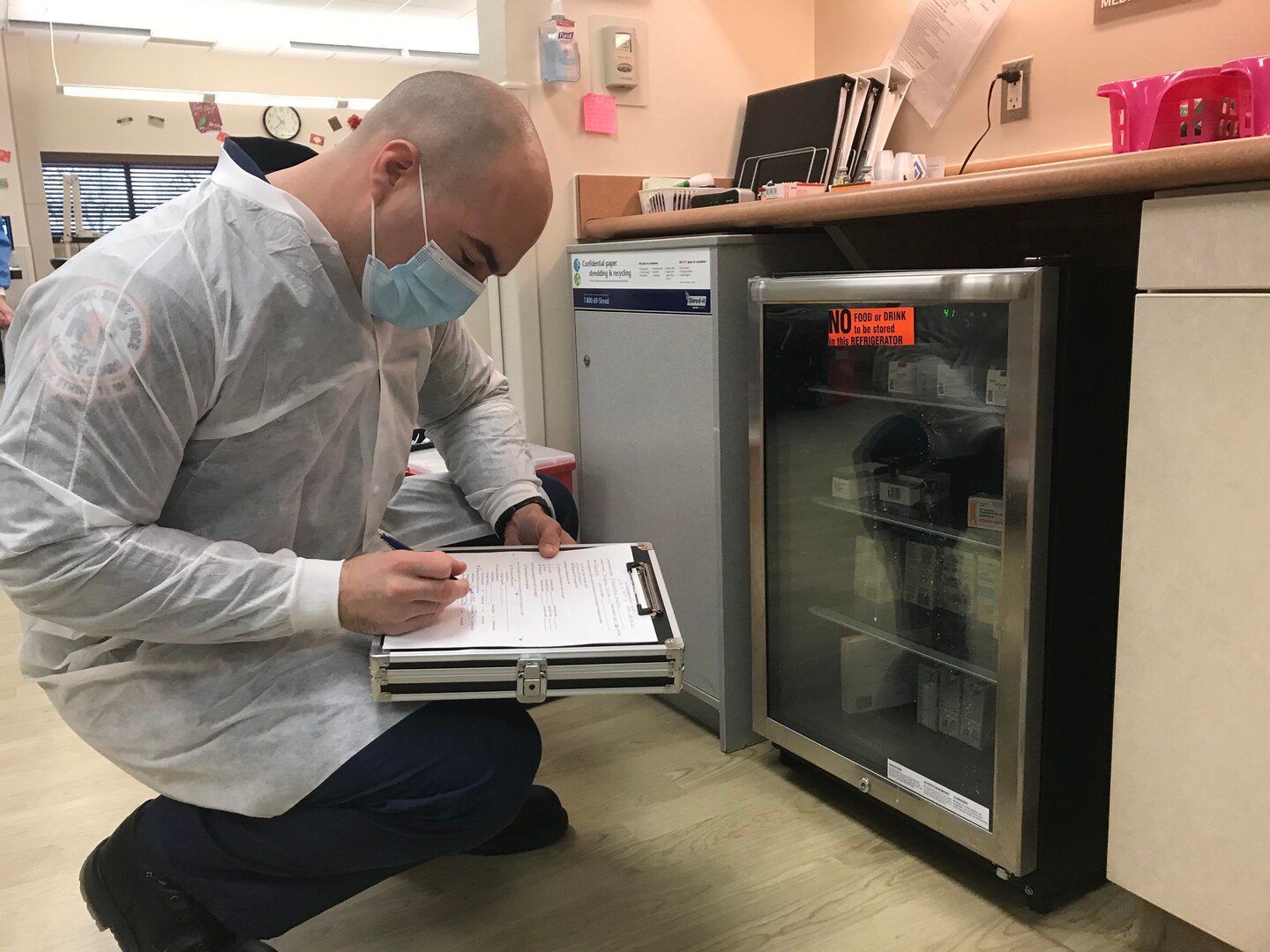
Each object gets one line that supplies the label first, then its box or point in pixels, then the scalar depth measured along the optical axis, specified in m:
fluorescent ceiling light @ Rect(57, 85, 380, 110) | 6.44
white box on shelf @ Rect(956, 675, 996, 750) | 1.39
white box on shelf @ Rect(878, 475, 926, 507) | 1.45
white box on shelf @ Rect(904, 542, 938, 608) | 1.48
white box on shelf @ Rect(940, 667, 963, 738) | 1.46
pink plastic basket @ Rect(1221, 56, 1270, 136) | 1.24
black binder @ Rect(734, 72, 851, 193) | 2.03
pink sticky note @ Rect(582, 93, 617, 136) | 2.05
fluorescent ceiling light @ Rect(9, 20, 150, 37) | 6.12
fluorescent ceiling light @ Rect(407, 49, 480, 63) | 7.34
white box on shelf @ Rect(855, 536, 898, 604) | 1.55
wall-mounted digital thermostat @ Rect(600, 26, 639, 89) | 2.03
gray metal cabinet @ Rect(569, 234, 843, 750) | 1.64
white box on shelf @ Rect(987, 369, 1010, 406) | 1.28
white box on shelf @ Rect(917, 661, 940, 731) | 1.50
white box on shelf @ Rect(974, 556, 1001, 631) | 1.35
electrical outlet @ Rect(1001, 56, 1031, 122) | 1.86
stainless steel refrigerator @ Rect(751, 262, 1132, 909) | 1.17
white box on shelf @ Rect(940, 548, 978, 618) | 1.40
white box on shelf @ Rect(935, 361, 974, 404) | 1.32
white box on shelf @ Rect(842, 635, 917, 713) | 1.56
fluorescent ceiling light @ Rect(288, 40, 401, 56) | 7.01
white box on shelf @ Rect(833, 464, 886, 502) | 1.53
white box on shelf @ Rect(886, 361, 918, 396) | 1.43
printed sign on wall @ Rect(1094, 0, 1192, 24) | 1.63
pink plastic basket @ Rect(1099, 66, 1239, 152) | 1.23
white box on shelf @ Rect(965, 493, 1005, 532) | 1.29
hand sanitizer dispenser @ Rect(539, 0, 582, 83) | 1.95
